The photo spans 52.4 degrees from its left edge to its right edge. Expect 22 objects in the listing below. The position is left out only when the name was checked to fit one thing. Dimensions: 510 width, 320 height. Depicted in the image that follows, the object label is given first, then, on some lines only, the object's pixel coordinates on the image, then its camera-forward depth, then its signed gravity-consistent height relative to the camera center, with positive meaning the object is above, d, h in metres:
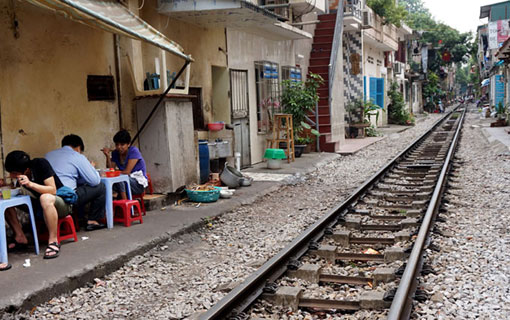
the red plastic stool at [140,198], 7.84 -1.31
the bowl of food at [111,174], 6.98 -0.82
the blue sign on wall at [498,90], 34.72 +0.52
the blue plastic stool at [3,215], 5.20 -1.02
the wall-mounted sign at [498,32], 29.86 +3.79
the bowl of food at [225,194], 9.25 -1.52
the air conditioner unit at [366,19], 22.73 +3.67
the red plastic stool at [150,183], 8.46 -1.17
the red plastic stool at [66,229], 6.07 -1.39
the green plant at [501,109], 25.85 -0.58
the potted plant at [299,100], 14.93 +0.17
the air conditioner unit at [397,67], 38.06 +2.54
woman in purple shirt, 7.42 -0.72
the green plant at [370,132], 23.36 -1.32
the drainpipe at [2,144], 6.27 -0.32
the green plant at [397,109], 32.53 -0.45
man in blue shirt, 6.29 -0.70
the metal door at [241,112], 12.49 -0.10
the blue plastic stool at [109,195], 6.84 -1.08
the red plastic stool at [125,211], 7.05 -1.37
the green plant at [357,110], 22.22 -0.29
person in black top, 5.59 -0.84
